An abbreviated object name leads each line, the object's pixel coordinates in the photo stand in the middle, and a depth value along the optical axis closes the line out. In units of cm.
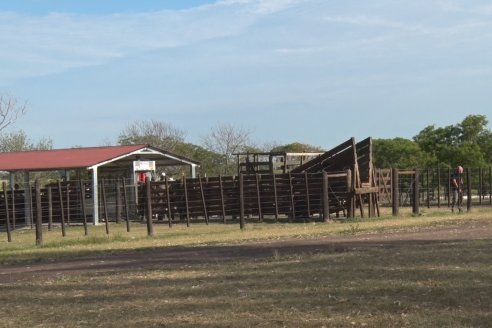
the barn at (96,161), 3009
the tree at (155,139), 5447
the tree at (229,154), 5175
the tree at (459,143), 4478
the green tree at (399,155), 4594
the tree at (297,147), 6222
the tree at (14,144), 5406
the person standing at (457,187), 2838
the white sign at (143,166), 3272
